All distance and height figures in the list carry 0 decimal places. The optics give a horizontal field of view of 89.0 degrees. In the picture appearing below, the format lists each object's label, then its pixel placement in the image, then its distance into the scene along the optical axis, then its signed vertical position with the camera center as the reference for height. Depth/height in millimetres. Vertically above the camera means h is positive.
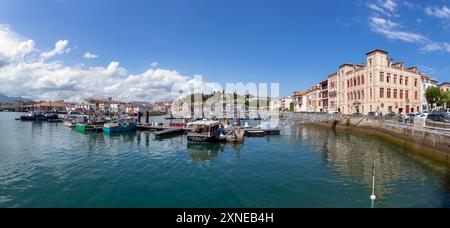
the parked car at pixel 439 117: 32869 -488
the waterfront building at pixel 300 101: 103750 +5813
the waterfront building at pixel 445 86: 88469 +10778
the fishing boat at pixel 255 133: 42438 -3604
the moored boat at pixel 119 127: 47497 -2865
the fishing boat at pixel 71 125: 59438 -2926
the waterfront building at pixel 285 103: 154625 +7334
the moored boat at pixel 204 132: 33806 -2796
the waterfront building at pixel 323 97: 81062 +6164
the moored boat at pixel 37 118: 88538 -1644
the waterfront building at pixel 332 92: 73225 +7015
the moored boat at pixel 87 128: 50688 -3178
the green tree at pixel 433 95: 65812 +5458
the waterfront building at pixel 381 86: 55594 +7094
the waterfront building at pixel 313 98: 87619 +6143
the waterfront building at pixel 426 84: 69538 +10257
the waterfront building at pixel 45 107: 176375 +5564
